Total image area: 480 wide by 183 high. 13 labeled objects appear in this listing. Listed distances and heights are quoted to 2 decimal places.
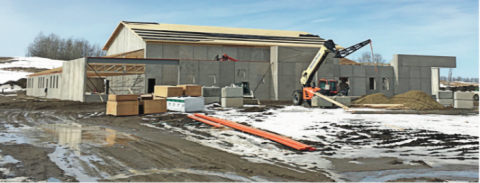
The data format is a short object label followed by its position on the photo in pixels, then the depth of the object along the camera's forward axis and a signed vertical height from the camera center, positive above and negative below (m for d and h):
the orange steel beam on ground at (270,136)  8.49 -1.25
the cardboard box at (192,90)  20.22 +0.27
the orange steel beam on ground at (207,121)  12.93 -1.14
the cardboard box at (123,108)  16.97 -0.72
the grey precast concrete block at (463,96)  23.61 -0.03
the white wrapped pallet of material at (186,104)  18.61 -0.55
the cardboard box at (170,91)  20.06 +0.21
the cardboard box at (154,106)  17.91 -0.64
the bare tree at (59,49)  110.19 +15.61
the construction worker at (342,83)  40.41 +1.49
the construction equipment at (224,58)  34.31 +3.82
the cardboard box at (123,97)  17.00 -0.17
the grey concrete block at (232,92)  22.99 +0.19
